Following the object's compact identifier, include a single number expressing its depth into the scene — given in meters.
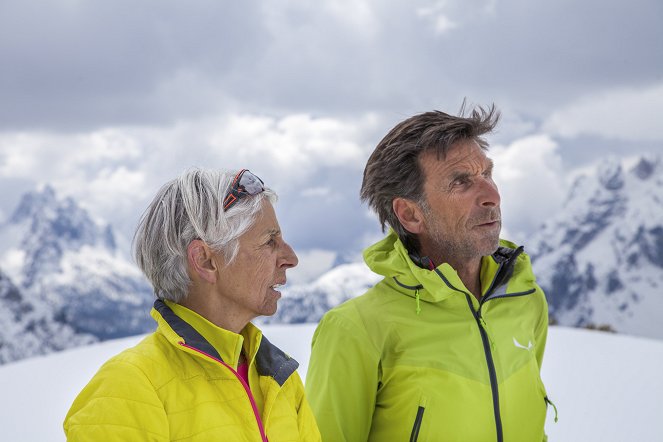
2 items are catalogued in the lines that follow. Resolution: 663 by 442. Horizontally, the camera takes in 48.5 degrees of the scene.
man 2.47
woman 1.81
